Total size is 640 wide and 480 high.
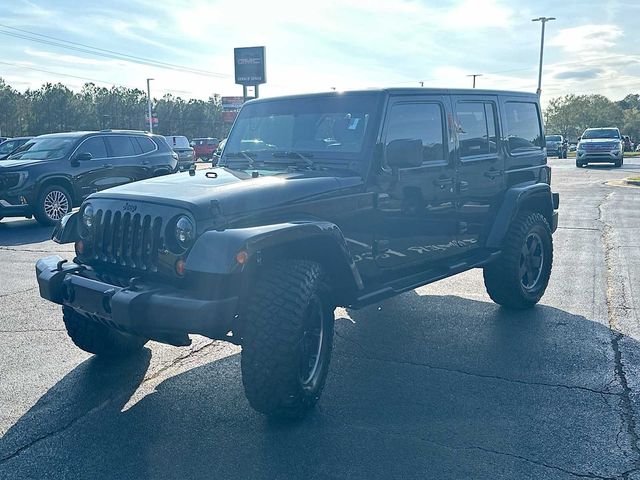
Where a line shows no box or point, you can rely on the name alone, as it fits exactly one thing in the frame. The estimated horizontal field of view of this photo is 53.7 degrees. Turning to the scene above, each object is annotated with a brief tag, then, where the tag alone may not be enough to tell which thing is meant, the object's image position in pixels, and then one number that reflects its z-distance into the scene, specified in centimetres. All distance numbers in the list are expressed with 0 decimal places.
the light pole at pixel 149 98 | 5488
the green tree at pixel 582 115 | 7738
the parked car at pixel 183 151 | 2774
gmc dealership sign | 3086
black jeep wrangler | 353
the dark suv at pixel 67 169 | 1171
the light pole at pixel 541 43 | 4591
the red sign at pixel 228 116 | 5604
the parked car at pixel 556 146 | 4231
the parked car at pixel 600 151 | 3000
